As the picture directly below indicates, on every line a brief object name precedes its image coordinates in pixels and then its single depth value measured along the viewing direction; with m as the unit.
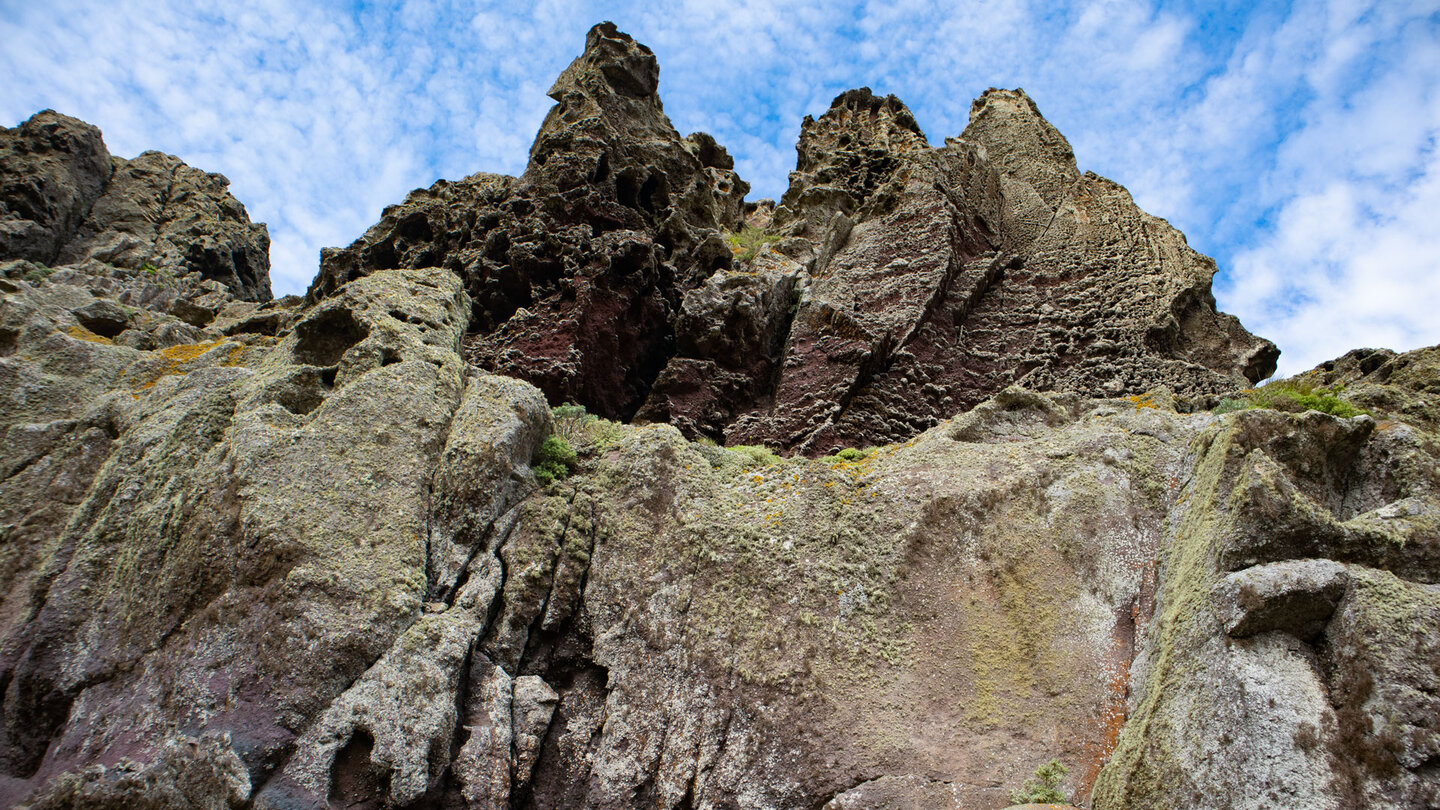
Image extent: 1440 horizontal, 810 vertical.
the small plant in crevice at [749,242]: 20.82
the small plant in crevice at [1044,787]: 6.54
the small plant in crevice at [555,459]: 10.12
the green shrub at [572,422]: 11.23
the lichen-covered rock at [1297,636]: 5.18
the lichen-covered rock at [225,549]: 7.29
